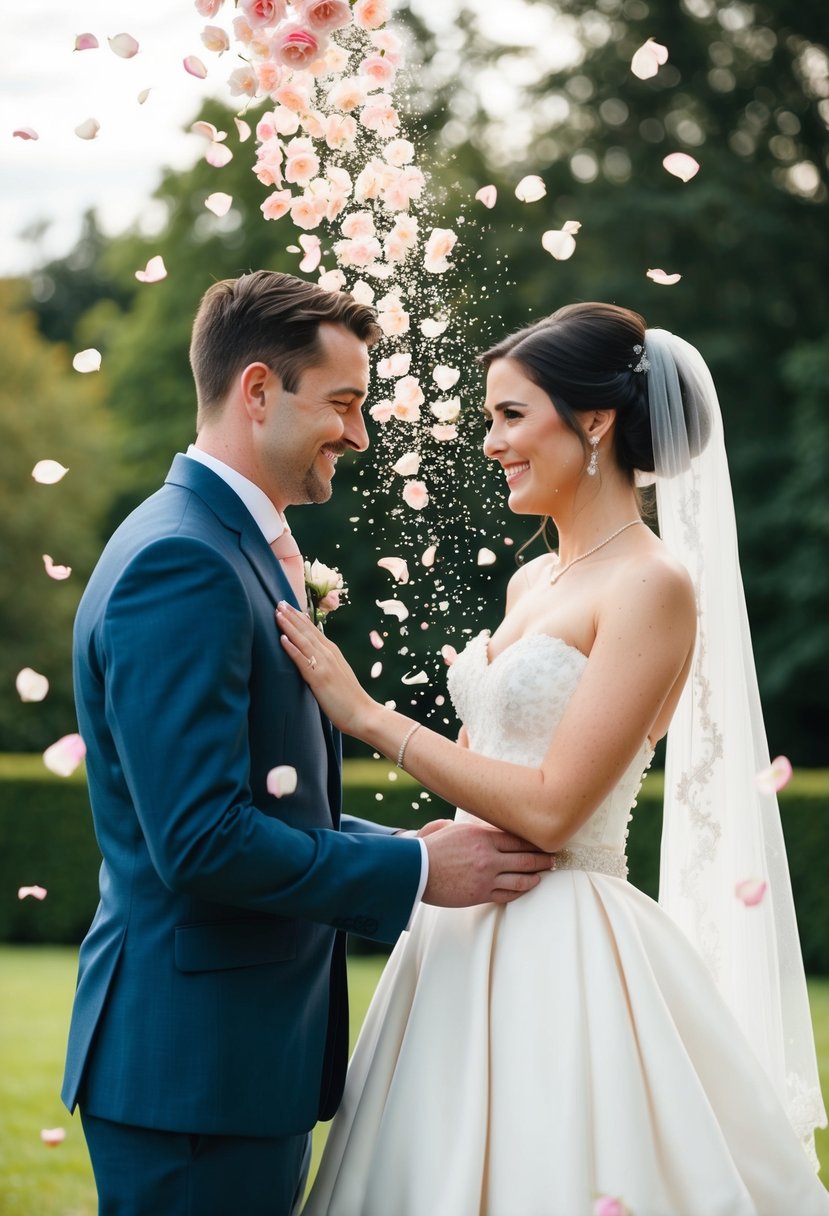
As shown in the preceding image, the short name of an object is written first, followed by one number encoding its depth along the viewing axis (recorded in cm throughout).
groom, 276
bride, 310
